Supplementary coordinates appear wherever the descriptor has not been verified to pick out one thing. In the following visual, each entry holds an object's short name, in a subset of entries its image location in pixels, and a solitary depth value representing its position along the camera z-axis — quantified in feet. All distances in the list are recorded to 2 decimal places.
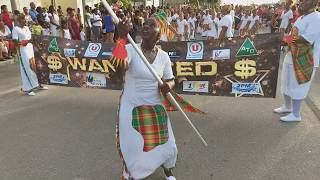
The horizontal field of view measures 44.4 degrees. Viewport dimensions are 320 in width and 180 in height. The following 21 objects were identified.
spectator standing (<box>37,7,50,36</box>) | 49.53
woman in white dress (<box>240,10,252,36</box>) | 65.16
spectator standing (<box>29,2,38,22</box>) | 48.88
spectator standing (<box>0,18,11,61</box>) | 42.14
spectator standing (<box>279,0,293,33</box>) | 43.41
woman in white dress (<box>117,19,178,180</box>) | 12.03
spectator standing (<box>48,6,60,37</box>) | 49.70
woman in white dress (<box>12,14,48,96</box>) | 26.32
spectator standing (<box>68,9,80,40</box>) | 49.96
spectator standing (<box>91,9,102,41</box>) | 56.24
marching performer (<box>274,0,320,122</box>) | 18.92
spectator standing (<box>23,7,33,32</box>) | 45.19
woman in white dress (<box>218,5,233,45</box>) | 36.24
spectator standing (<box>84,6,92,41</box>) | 56.59
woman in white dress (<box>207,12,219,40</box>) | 47.01
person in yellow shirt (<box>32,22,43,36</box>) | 44.38
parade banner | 19.83
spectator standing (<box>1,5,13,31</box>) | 45.14
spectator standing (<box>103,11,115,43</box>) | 53.83
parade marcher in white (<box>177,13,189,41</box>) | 56.73
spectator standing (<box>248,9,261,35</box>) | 64.69
